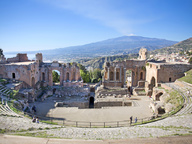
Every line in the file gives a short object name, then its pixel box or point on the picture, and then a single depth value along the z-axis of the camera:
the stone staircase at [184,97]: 17.38
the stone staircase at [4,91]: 20.73
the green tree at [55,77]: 40.44
